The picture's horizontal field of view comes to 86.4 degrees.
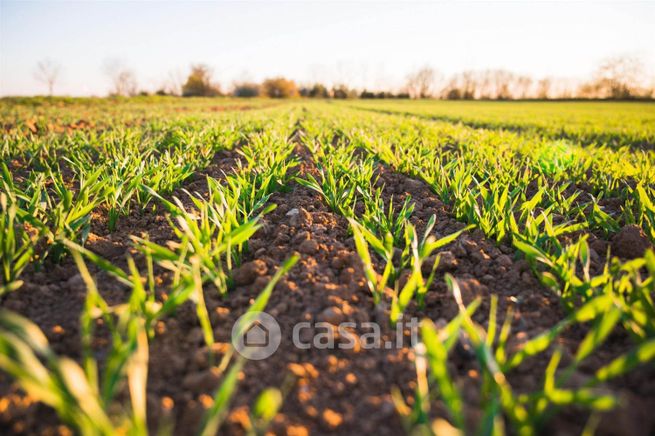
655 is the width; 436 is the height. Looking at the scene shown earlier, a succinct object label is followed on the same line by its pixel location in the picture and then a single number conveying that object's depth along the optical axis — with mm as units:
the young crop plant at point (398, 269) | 1110
